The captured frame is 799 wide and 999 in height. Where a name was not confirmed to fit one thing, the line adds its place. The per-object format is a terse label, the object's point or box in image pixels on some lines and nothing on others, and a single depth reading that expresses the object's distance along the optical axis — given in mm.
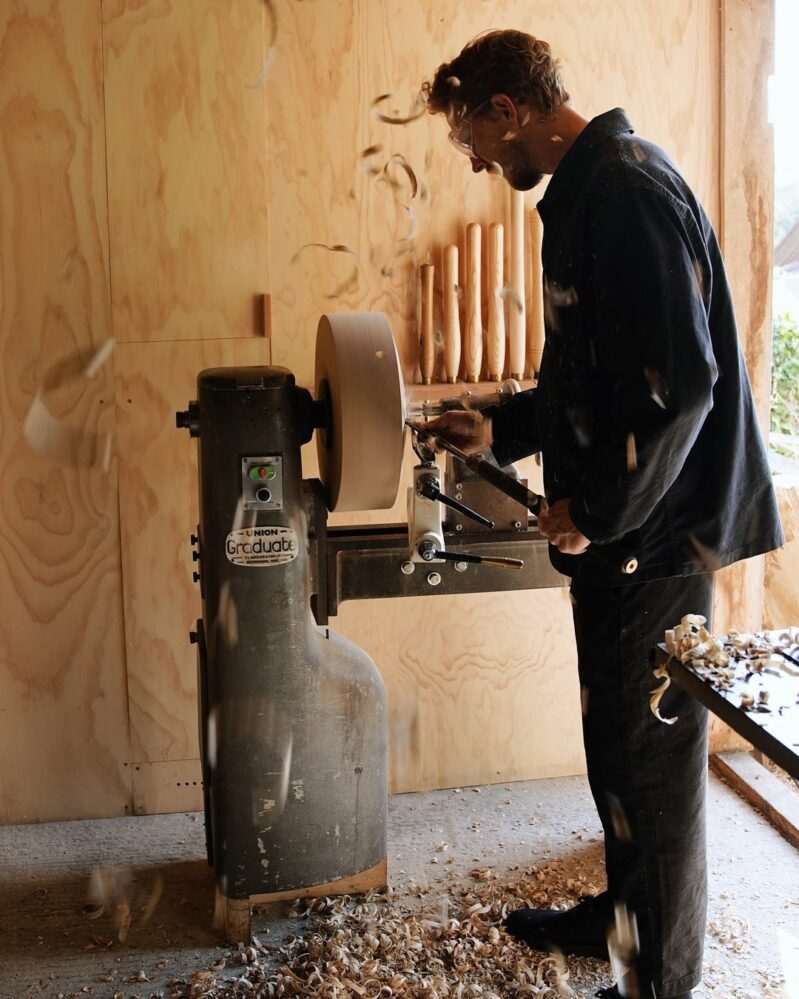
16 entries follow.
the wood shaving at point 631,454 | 1611
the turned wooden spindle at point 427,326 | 2672
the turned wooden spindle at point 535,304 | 2697
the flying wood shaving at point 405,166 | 2656
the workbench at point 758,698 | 1233
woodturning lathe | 1978
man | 1598
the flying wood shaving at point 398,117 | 2625
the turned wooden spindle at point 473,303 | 2658
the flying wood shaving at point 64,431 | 2637
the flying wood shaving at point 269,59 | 2568
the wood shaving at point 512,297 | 2688
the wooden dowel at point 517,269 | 2684
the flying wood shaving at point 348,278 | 2676
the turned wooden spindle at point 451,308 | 2658
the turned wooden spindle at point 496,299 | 2670
